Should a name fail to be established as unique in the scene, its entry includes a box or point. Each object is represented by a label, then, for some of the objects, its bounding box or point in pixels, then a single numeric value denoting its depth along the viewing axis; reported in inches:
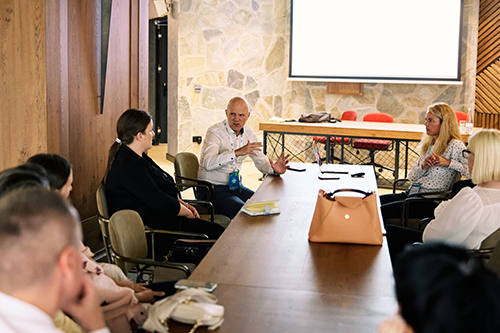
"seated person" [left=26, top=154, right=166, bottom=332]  75.7
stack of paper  117.6
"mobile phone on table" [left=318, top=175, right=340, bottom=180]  169.0
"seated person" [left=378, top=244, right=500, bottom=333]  31.6
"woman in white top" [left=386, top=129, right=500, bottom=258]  105.3
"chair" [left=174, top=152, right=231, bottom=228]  155.5
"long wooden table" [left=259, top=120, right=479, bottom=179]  265.4
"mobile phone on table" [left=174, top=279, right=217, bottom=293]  72.6
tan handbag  95.7
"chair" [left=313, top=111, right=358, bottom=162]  324.2
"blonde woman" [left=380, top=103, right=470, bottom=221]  170.7
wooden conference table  65.4
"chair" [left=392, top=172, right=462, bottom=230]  155.3
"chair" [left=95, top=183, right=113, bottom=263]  116.6
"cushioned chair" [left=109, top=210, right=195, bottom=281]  98.7
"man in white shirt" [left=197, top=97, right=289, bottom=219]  166.9
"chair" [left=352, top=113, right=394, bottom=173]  303.3
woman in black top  130.4
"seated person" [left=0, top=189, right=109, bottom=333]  41.6
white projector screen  330.0
